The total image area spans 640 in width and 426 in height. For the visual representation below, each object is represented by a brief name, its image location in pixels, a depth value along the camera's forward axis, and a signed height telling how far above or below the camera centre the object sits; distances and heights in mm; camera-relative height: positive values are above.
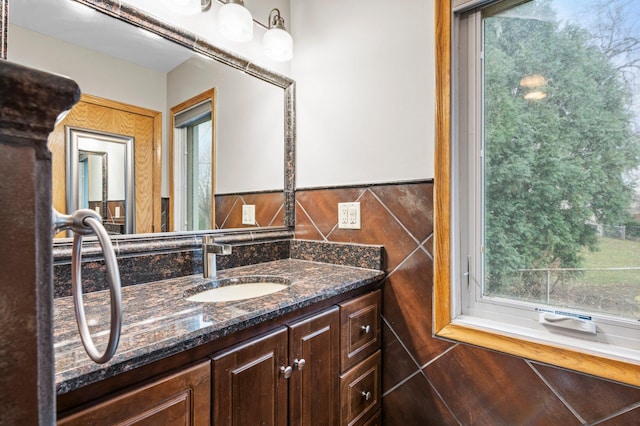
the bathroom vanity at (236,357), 592 -353
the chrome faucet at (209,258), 1221 -181
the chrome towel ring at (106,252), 428 -55
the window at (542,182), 972 +106
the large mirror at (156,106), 959 +447
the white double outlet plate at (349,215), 1457 -13
